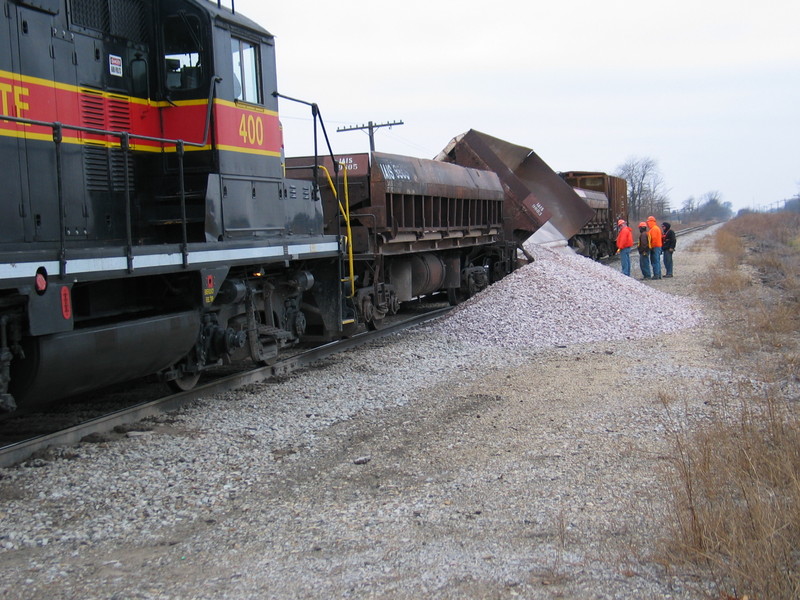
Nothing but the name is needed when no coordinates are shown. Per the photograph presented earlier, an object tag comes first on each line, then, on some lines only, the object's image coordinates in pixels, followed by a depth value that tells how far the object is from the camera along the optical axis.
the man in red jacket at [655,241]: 19.75
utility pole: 39.34
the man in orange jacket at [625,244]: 20.38
